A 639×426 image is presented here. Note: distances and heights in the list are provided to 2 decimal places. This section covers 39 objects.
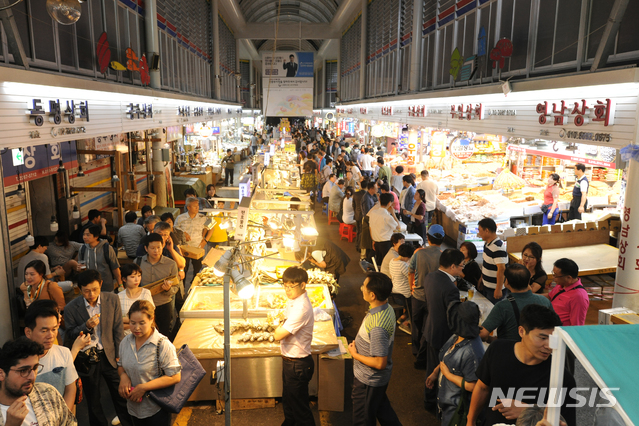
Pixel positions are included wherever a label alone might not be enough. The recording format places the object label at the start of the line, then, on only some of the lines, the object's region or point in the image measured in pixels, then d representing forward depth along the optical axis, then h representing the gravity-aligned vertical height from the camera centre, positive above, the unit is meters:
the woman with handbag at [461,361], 3.53 -1.75
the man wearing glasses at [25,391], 2.73 -1.56
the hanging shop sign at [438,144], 13.67 -0.35
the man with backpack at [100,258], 5.64 -1.55
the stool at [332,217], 13.44 -2.45
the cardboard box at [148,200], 11.77 -1.75
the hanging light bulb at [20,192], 7.62 -1.02
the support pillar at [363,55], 21.28 +3.59
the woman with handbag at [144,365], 3.50 -1.78
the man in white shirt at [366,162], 16.70 -1.08
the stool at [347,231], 11.57 -2.47
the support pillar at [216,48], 21.00 +3.84
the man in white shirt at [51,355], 3.30 -1.61
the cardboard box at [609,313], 4.39 -1.69
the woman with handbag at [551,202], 9.62 -1.43
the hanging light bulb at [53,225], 7.49 -1.54
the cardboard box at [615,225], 8.48 -1.65
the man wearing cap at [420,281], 5.59 -1.81
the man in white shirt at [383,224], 8.21 -1.63
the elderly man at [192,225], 7.32 -1.47
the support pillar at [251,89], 41.47 +3.67
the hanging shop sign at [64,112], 5.19 +0.26
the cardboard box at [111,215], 10.19 -1.95
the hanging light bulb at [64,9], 4.24 +1.09
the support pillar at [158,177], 13.26 -1.32
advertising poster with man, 24.48 +2.47
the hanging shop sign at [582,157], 8.05 -0.46
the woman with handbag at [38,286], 4.76 -1.62
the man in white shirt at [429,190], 10.71 -1.33
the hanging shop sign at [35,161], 6.95 -0.52
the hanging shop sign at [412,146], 15.60 -0.47
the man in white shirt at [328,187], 12.46 -1.54
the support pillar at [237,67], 29.50 +4.11
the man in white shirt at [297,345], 4.17 -1.90
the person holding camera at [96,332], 4.09 -1.79
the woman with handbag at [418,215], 9.62 -1.72
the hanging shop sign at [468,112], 8.70 +0.41
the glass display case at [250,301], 5.65 -2.16
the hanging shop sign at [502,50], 7.23 +1.28
